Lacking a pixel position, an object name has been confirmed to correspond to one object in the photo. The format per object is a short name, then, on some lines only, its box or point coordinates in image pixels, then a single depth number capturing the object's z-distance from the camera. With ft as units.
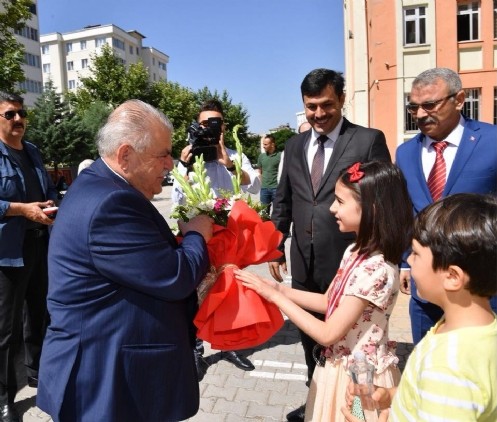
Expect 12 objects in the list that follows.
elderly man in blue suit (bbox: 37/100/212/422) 5.52
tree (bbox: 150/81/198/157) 116.98
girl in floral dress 6.68
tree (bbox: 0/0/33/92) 41.78
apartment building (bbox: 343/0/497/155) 62.90
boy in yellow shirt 3.93
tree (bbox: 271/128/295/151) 125.86
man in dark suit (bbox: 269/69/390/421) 9.91
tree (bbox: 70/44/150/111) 110.73
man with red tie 9.09
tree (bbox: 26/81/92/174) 98.58
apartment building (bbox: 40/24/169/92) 244.01
